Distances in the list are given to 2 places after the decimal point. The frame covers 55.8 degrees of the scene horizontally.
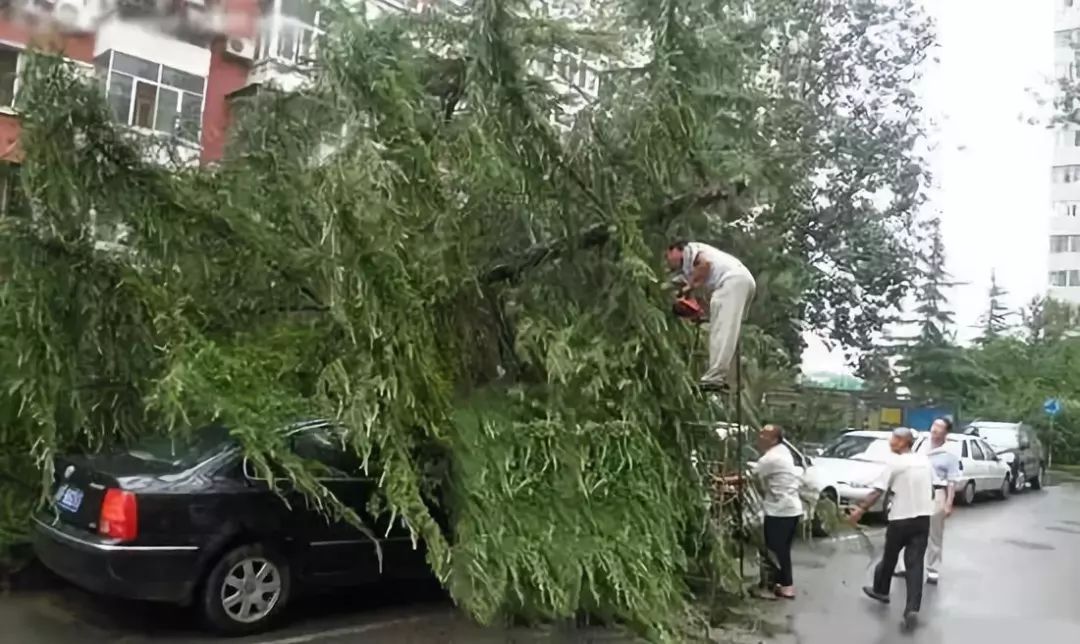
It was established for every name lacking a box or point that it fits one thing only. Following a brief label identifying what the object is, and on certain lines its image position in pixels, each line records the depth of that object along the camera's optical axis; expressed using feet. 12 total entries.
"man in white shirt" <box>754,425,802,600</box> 27.91
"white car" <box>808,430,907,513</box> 46.93
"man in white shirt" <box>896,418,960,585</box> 32.71
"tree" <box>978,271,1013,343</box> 143.80
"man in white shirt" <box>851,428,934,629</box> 27.20
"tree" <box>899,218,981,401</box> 114.83
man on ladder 21.71
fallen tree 20.12
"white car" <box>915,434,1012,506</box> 61.41
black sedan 20.36
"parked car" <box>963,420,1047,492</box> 74.28
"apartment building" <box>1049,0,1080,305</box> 205.87
